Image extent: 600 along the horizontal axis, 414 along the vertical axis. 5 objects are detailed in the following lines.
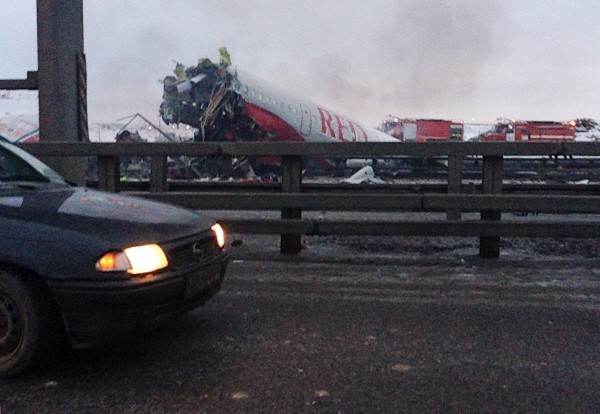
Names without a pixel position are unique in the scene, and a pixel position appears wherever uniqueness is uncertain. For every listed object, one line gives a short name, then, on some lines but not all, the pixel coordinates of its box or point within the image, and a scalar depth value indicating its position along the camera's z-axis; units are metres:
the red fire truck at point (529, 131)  36.06
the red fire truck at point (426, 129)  40.91
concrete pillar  7.72
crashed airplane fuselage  24.28
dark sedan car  3.51
